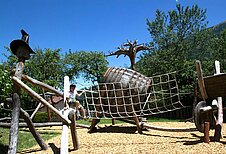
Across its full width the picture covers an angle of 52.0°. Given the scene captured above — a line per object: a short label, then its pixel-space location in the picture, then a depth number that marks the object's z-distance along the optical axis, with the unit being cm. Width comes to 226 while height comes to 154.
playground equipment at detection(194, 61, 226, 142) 517
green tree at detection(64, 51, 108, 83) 3381
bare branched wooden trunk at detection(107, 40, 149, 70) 837
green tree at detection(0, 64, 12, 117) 672
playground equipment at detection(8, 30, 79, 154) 420
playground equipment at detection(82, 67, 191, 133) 716
